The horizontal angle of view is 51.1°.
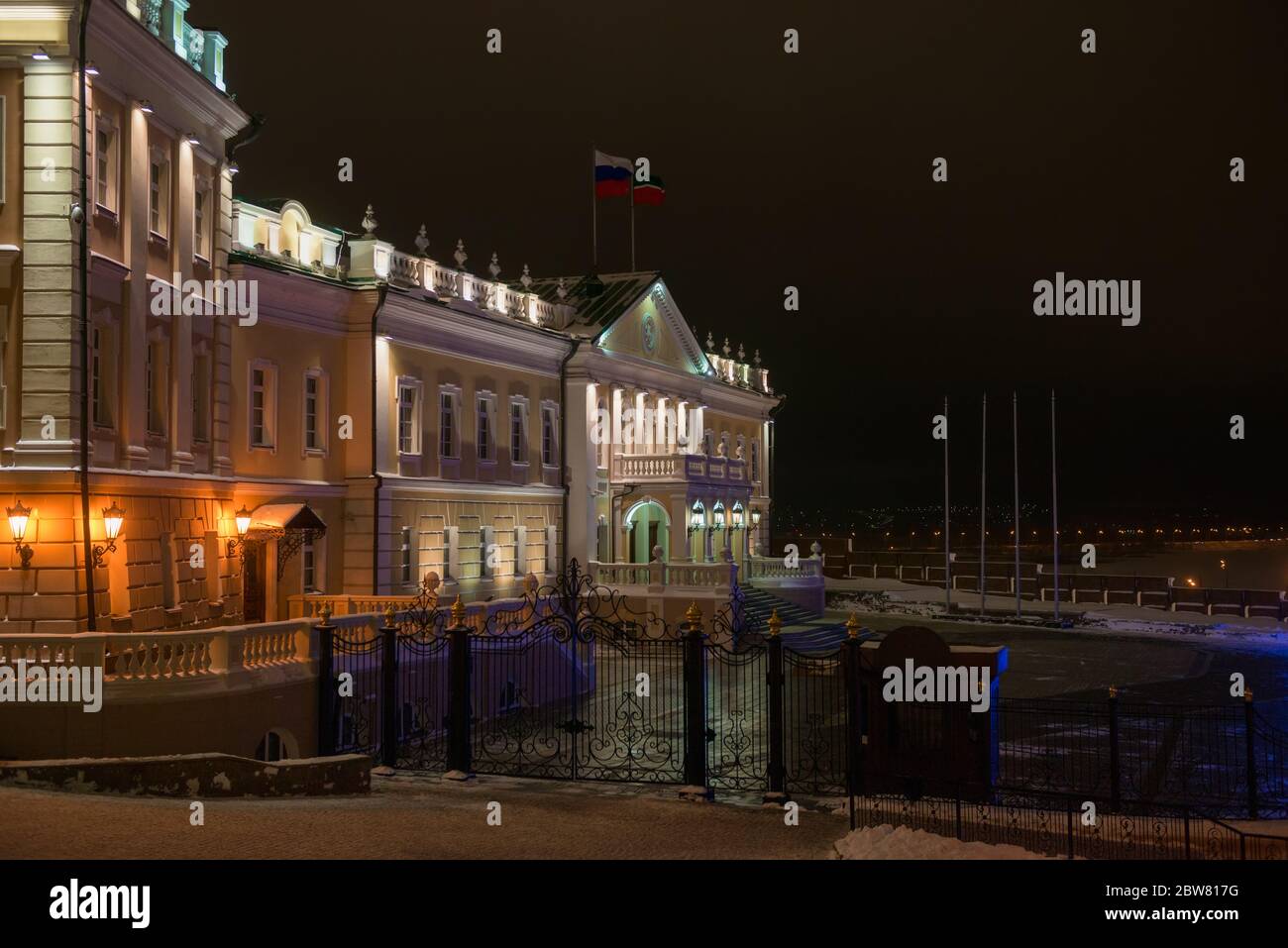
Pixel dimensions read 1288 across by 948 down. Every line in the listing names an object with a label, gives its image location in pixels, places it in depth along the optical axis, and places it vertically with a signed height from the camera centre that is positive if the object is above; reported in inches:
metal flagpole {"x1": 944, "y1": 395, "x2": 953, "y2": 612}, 2087.5 -115.6
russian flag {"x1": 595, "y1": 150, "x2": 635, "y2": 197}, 1722.4 +431.8
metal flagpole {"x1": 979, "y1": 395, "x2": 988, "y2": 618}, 2177.7 +89.2
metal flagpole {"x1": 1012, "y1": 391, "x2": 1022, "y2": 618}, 2112.1 +122.6
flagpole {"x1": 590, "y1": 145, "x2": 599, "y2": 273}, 1809.8 +377.2
